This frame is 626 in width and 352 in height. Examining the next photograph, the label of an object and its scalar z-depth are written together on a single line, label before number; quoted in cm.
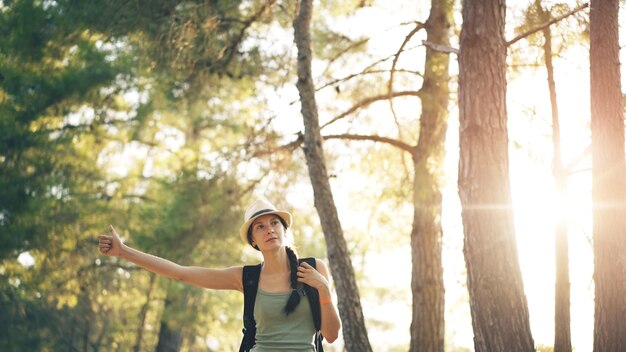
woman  404
